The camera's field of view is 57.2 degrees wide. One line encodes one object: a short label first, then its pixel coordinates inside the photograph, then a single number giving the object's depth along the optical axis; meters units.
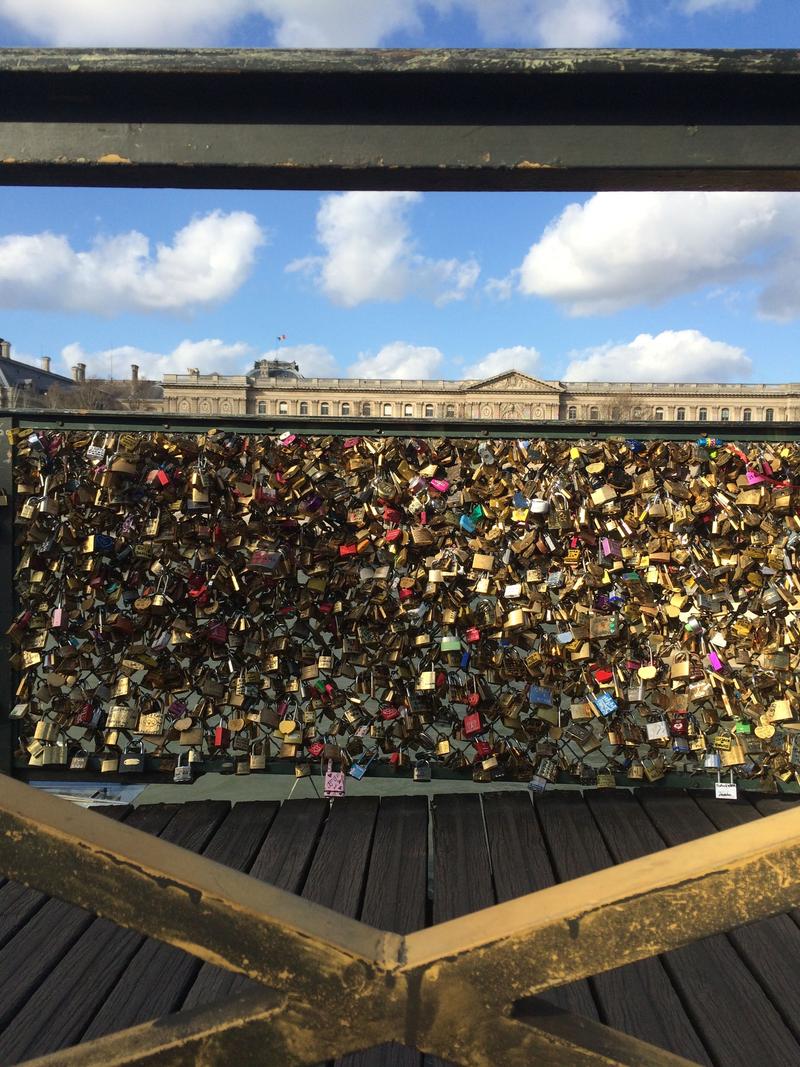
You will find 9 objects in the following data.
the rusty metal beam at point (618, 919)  0.69
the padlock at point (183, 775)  2.78
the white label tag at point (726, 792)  2.63
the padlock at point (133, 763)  2.82
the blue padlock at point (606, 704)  2.73
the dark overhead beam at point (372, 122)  0.94
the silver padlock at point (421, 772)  2.77
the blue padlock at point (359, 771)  2.75
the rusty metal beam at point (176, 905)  0.73
